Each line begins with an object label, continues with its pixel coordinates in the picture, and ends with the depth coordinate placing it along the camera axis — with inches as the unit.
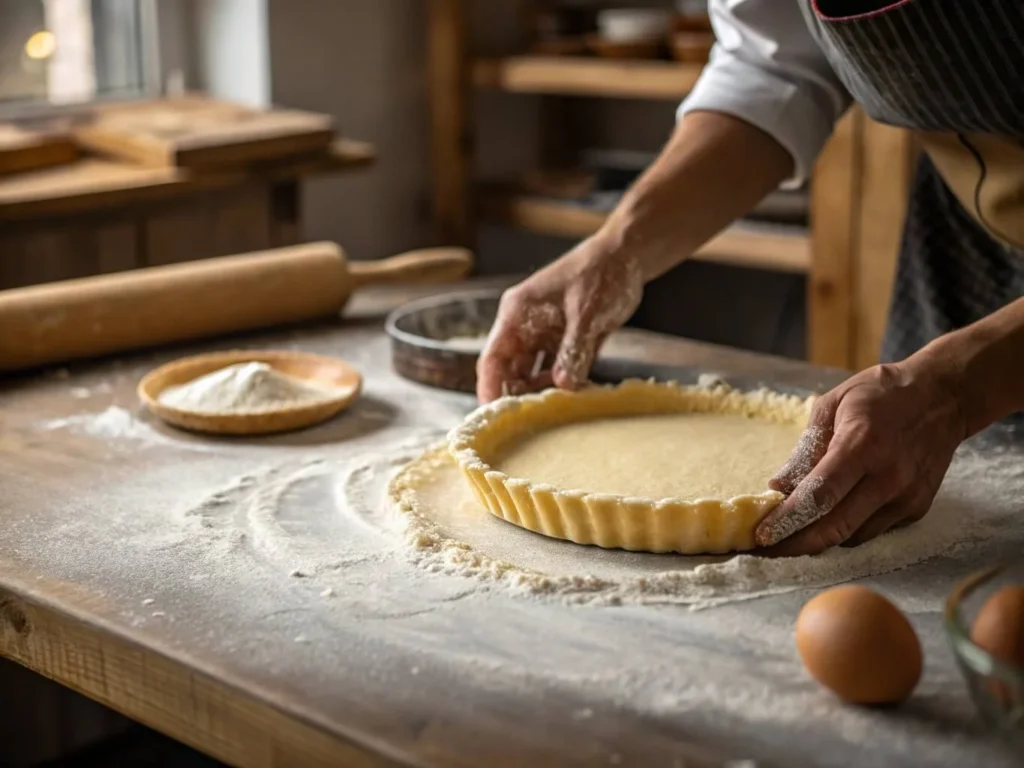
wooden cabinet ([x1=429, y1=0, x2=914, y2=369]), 108.6
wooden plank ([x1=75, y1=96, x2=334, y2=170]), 93.9
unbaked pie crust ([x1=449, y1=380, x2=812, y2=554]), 47.5
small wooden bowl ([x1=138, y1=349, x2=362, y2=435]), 63.4
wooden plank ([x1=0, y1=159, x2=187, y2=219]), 86.2
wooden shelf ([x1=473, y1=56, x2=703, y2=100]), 115.5
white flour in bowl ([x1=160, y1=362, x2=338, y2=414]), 64.5
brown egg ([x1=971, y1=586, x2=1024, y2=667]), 36.0
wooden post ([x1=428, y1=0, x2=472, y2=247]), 126.0
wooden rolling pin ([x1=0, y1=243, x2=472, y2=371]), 71.3
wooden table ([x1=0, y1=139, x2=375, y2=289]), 88.3
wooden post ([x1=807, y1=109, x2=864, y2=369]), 108.9
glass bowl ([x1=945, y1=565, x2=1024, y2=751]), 33.6
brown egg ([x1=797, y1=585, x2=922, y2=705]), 37.4
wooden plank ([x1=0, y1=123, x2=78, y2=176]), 93.6
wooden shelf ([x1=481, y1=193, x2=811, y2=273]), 114.0
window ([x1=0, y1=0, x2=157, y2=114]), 107.2
